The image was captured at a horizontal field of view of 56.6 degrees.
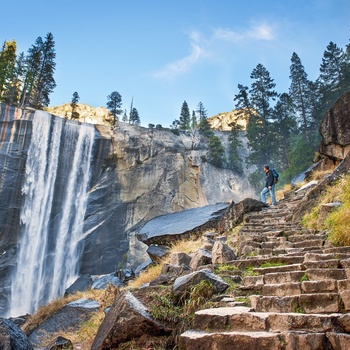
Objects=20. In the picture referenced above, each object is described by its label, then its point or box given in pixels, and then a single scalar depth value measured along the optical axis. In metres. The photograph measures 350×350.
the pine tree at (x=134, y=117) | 52.24
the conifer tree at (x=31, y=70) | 38.56
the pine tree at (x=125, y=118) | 59.26
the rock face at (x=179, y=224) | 14.32
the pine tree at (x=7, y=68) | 35.69
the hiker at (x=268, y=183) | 15.03
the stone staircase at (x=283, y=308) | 2.98
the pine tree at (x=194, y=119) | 55.19
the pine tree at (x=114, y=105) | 43.00
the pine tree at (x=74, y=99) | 43.31
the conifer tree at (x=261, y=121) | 34.31
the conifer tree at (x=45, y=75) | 39.42
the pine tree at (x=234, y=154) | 40.89
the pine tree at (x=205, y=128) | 42.81
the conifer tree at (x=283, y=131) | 34.03
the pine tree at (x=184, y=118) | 46.22
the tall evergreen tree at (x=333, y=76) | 32.00
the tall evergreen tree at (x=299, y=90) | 35.91
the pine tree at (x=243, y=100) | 41.41
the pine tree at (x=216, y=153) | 39.28
